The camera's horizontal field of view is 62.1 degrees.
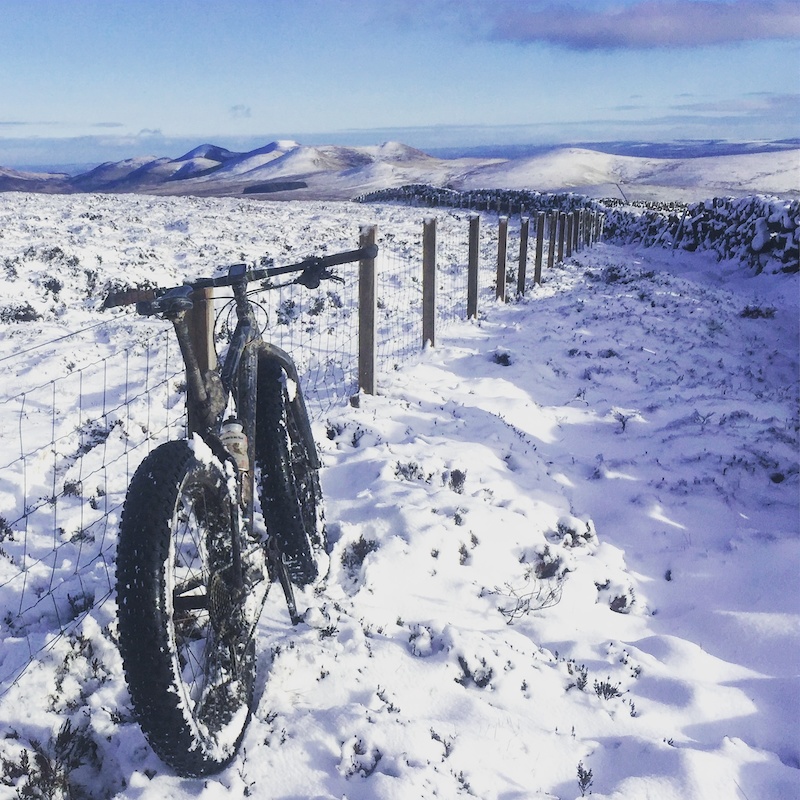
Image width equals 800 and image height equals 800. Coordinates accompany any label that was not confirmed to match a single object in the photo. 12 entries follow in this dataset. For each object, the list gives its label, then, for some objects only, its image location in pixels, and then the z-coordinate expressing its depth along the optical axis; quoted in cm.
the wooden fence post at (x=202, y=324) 364
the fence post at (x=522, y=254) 1459
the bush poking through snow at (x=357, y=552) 450
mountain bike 232
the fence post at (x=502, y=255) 1246
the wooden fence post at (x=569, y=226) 2197
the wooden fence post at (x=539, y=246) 1616
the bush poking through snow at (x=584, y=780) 294
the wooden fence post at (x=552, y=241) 1838
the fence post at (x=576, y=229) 2328
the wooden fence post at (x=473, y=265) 1107
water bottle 305
